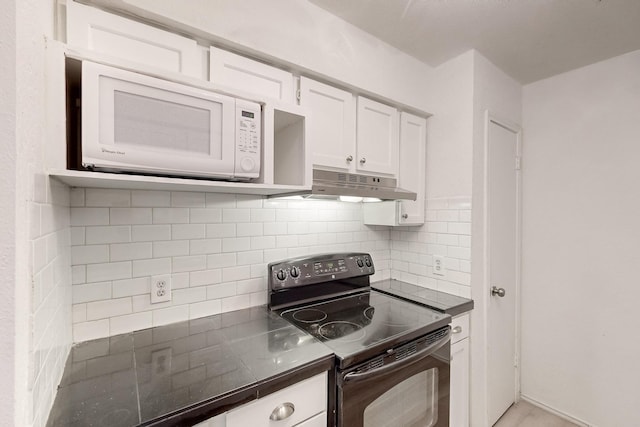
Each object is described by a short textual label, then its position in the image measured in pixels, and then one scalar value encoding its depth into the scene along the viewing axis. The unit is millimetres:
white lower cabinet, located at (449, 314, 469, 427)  1629
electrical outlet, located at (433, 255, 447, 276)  1896
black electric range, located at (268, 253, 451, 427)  1077
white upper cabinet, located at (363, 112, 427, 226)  1881
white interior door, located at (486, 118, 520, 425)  1925
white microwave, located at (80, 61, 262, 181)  792
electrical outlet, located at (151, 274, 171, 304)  1246
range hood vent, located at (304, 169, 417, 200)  1264
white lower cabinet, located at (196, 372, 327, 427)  861
